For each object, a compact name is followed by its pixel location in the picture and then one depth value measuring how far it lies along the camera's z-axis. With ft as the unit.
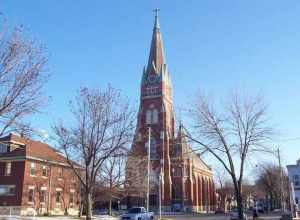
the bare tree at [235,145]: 100.58
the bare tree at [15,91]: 57.06
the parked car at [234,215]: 152.17
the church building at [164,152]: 260.83
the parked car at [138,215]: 112.78
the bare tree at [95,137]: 97.19
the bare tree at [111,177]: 138.16
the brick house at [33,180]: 153.58
